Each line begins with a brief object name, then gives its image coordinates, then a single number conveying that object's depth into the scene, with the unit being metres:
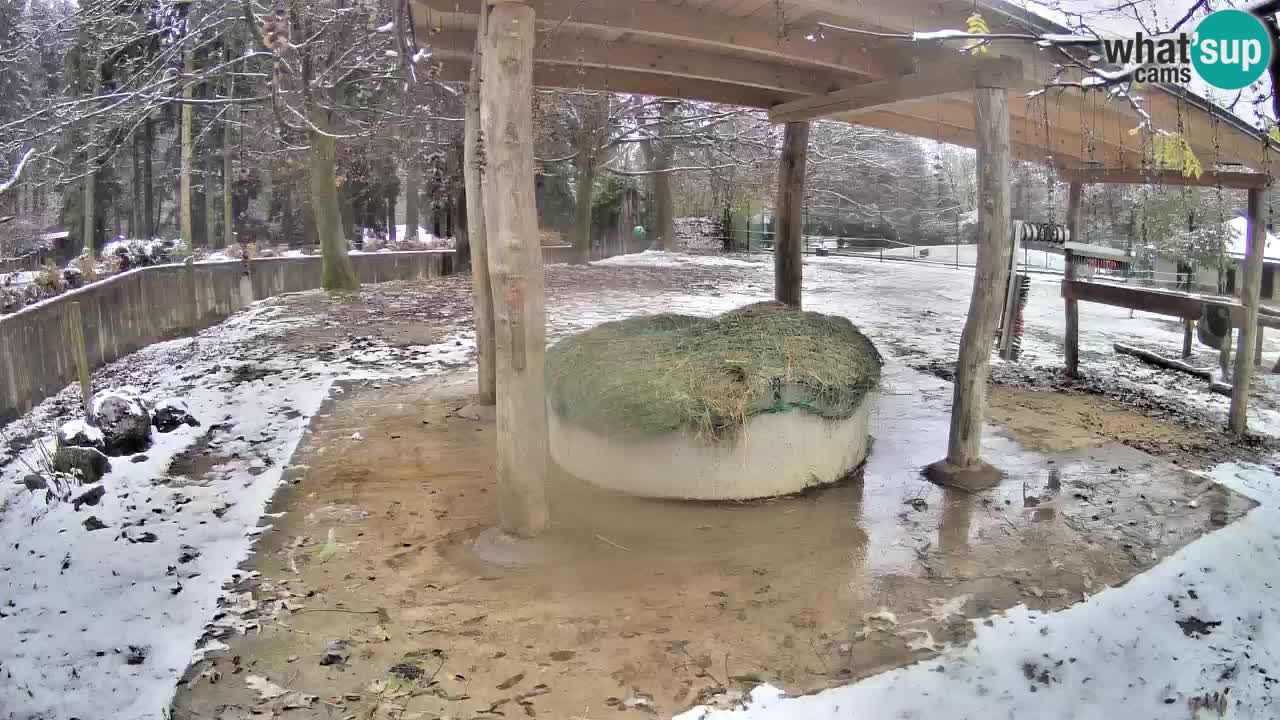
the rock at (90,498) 5.43
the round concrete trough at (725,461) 5.54
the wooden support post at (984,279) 5.92
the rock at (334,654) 3.57
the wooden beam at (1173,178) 7.17
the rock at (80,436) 6.20
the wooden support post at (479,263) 6.36
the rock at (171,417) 7.16
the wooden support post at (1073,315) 9.86
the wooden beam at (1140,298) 7.99
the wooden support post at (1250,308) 7.32
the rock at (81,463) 5.89
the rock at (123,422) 6.49
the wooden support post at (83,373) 7.16
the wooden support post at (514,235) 4.43
